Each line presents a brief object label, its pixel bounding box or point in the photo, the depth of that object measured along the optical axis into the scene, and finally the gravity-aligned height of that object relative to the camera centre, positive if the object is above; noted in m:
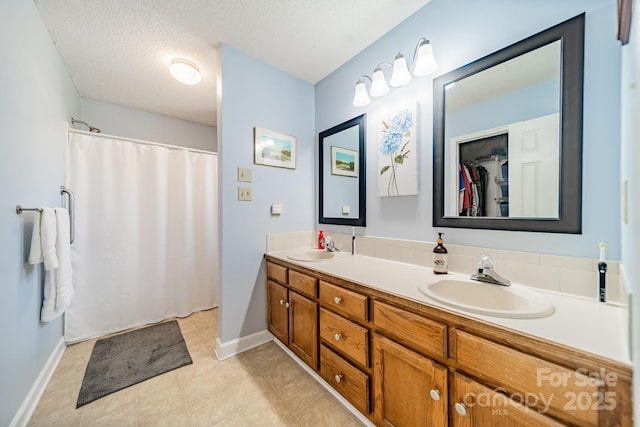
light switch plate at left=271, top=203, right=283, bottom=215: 2.01 +0.01
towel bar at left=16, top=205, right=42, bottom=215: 1.20 +0.00
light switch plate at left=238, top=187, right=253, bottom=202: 1.84 +0.13
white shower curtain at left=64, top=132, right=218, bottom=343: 2.07 -0.25
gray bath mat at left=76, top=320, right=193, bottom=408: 1.49 -1.14
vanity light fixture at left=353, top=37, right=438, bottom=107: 1.31 +0.87
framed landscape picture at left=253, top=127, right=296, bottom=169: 1.92 +0.54
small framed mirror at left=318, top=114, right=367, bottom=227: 1.83 +0.31
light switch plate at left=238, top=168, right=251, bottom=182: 1.84 +0.29
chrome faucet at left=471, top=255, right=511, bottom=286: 1.06 -0.31
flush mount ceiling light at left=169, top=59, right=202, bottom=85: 1.91 +1.18
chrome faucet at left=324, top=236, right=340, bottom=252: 1.99 -0.31
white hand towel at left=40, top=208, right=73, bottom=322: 1.44 -0.46
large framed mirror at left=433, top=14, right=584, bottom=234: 0.96 +0.36
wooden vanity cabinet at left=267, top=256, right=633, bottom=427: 0.58 -0.54
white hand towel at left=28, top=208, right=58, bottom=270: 1.29 -0.19
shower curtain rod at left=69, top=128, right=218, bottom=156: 2.04 +0.70
